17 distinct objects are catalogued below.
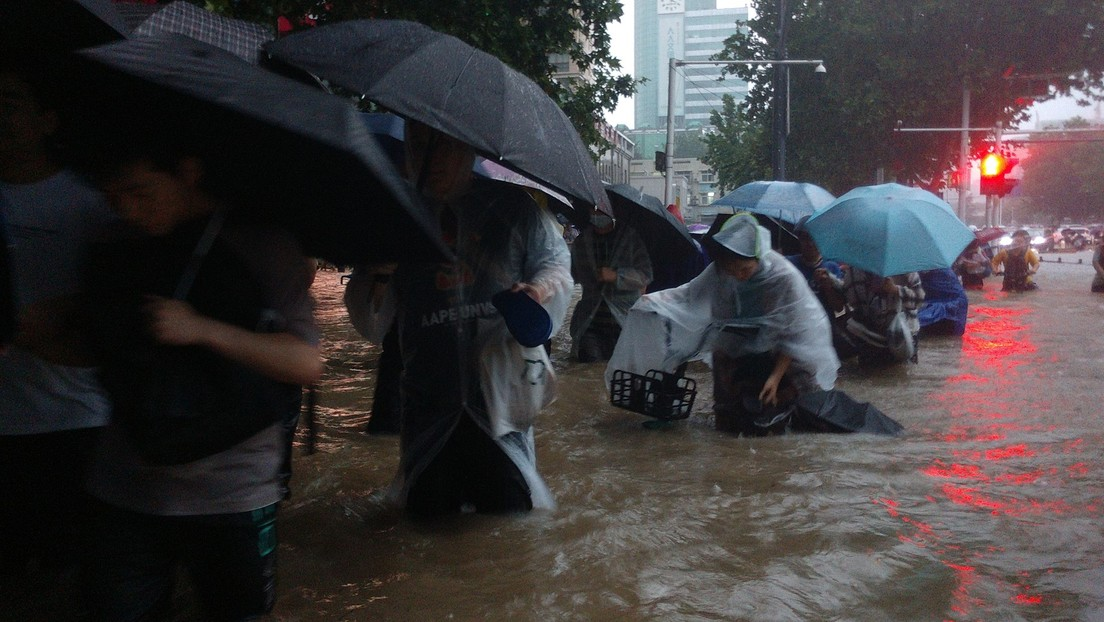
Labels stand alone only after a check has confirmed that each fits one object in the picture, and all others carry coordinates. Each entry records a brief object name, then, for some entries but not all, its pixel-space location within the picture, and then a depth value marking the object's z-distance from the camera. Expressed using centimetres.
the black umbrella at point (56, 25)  294
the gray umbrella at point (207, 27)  477
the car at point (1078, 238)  4969
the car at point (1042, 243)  4417
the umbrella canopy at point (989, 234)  2427
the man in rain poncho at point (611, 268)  863
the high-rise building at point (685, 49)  13175
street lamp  2481
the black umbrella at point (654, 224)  831
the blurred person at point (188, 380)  202
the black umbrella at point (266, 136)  199
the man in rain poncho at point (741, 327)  574
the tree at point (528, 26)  822
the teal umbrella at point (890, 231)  766
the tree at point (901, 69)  2808
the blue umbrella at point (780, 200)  1048
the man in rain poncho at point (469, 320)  364
